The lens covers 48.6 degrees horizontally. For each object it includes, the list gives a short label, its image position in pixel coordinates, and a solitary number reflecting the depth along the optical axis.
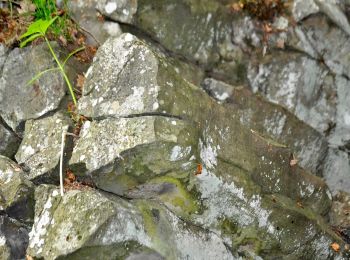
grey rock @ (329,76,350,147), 6.64
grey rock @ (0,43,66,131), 5.05
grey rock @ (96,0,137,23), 5.68
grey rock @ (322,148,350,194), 6.62
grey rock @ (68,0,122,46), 5.71
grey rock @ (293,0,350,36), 6.46
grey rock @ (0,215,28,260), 4.27
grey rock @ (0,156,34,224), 4.36
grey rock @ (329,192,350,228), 6.25
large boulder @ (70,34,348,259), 4.09
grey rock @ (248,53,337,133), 6.43
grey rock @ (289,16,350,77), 6.48
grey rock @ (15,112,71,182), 4.44
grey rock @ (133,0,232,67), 5.86
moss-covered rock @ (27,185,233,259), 3.75
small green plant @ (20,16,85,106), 4.79
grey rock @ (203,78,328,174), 6.21
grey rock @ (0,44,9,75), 5.32
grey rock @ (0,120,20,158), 5.00
